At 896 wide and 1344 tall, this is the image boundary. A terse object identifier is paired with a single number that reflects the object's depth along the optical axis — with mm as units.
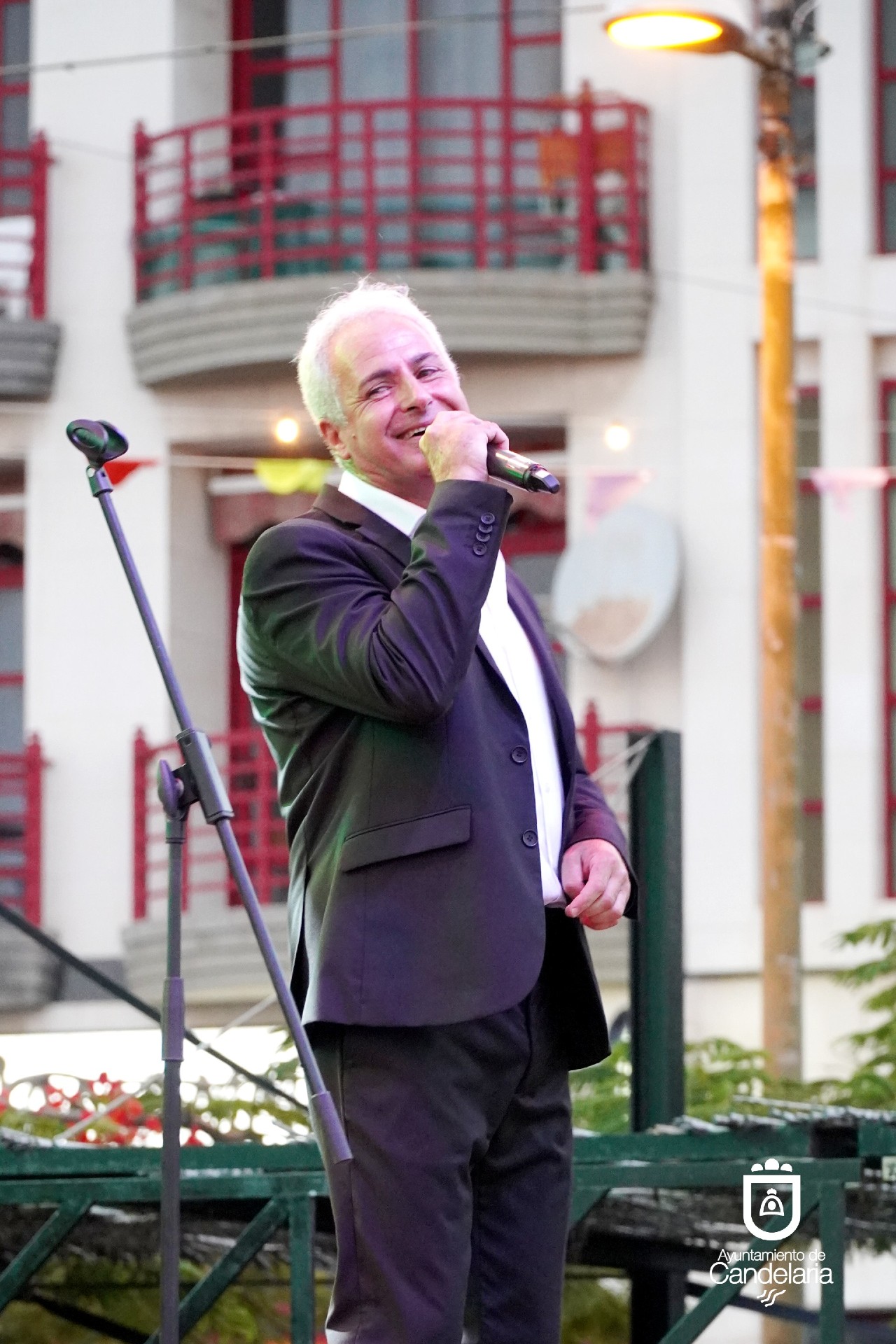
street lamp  16328
